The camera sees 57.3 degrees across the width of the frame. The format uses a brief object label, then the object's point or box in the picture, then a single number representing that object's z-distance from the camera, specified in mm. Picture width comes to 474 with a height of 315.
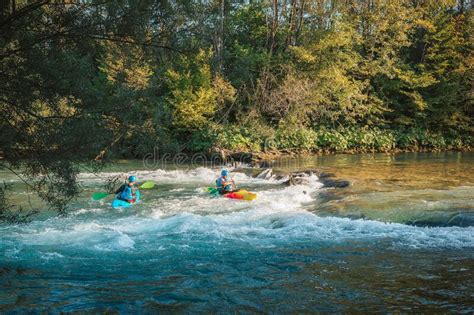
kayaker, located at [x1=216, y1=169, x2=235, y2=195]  12289
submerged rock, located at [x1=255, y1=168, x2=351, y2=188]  13520
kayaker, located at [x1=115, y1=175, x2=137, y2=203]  11039
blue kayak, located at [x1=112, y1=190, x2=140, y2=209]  11008
